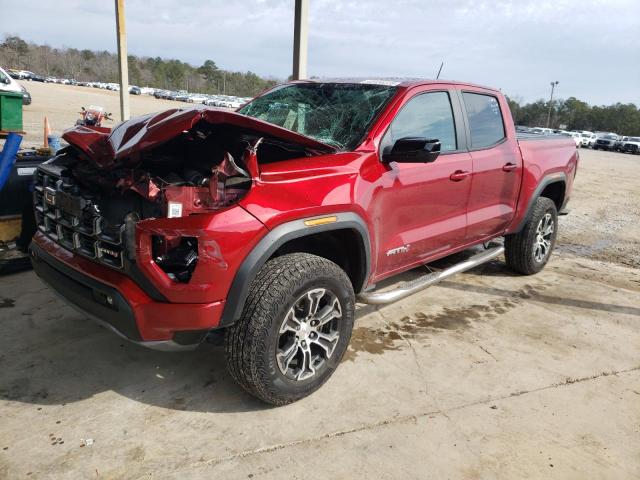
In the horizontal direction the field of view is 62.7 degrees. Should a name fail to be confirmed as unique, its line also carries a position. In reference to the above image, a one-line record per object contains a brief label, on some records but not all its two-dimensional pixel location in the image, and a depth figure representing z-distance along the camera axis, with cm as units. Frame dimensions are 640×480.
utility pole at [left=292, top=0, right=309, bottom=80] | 625
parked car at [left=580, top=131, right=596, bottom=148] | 4625
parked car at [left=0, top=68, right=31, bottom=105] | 1552
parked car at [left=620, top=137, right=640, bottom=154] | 4066
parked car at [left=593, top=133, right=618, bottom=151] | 4304
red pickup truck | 250
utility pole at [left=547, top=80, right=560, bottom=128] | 8191
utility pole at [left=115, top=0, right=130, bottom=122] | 955
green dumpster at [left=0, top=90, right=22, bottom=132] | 602
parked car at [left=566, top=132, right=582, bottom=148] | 4499
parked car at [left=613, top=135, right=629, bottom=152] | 4197
